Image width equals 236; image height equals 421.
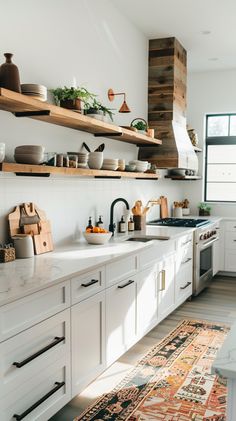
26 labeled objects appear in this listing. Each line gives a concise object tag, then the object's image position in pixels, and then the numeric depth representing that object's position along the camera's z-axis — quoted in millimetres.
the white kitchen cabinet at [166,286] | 4117
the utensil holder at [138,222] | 4820
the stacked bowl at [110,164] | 3810
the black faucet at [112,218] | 4309
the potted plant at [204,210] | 6805
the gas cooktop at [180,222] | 5344
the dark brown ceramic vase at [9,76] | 2559
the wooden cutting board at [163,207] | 6008
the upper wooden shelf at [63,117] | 2549
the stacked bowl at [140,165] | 4387
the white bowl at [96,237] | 3639
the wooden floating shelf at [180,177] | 6059
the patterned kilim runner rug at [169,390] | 2711
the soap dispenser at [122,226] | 4508
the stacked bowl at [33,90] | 2764
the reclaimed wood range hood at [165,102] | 5223
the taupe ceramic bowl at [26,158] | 2793
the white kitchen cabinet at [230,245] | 6578
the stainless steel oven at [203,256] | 5281
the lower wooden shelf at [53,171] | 2543
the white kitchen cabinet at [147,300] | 3641
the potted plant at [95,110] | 3539
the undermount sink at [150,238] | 4383
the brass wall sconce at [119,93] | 4172
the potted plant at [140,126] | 4633
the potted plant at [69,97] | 3266
